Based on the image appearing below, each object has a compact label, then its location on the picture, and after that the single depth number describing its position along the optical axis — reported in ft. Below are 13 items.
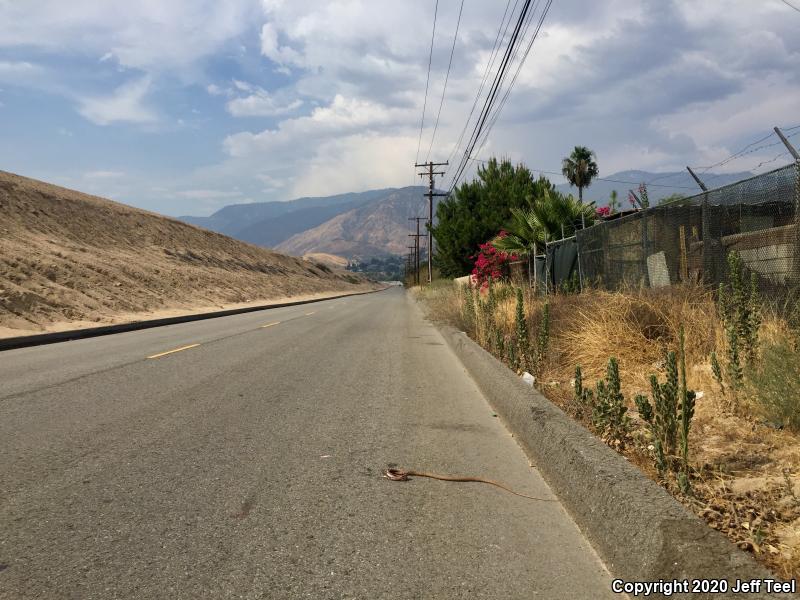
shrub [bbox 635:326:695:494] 11.94
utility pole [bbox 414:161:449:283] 181.78
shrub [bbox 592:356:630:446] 14.85
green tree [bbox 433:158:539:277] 107.45
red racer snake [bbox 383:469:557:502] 14.37
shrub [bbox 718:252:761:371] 16.98
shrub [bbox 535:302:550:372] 24.38
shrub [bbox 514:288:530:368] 25.66
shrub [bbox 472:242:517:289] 78.95
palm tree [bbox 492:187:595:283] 62.80
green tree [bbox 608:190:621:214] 107.26
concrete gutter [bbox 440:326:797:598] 8.25
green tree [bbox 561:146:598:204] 193.06
